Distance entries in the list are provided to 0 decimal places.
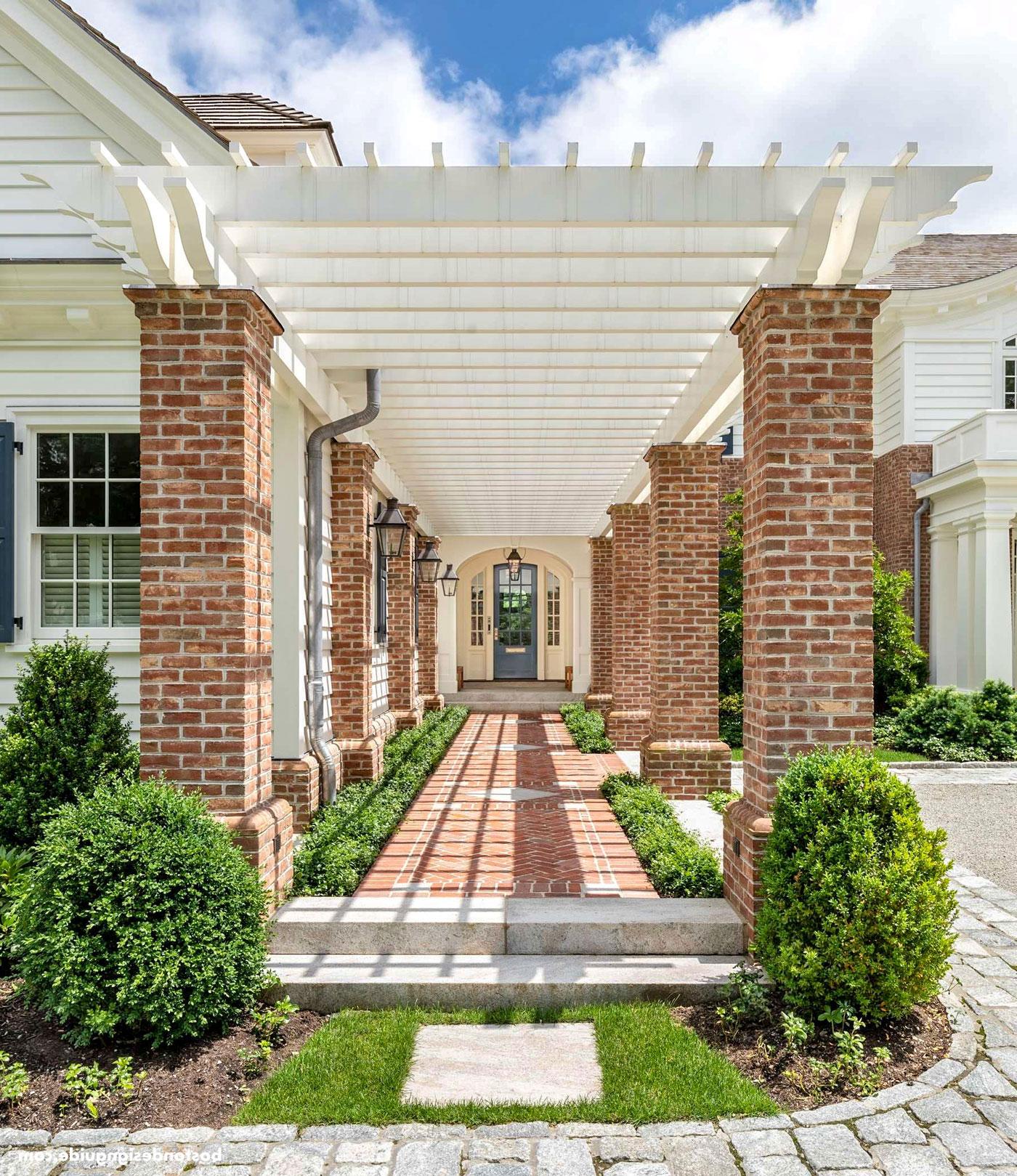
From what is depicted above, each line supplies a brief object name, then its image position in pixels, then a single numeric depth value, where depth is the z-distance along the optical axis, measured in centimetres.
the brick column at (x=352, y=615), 745
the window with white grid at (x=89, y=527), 612
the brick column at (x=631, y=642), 1118
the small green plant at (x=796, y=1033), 335
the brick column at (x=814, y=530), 414
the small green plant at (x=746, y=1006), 358
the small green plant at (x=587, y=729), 1079
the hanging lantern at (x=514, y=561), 1799
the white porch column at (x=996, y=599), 1268
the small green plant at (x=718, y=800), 705
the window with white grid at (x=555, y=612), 2075
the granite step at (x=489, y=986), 383
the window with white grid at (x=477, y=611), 2098
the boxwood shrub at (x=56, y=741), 436
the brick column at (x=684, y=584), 747
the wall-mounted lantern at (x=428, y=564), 1223
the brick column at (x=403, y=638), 1092
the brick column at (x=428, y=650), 1507
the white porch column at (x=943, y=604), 1402
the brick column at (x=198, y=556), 412
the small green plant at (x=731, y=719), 1288
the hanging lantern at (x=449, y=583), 1526
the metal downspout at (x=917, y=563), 1437
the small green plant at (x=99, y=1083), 307
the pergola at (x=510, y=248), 385
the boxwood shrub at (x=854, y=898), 338
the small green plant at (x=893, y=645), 1319
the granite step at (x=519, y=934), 419
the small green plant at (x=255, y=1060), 327
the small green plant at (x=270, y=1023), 355
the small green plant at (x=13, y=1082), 305
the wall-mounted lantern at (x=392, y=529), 838
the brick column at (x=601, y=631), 1419
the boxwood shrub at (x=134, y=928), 326
